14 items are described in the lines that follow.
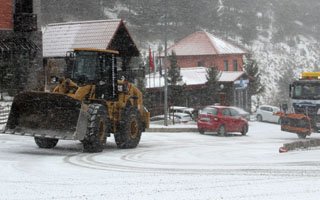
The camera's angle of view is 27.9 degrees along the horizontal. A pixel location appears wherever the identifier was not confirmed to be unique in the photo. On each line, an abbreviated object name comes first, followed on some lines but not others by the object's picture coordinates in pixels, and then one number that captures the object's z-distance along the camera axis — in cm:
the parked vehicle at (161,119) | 4412
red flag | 4788
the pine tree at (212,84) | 5801
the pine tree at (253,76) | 7075
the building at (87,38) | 4172
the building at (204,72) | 5884
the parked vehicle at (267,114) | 5295
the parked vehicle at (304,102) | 3200
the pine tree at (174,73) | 5357
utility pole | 3859
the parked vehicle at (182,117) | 4553
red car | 3325
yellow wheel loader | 1848
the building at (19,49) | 3797
